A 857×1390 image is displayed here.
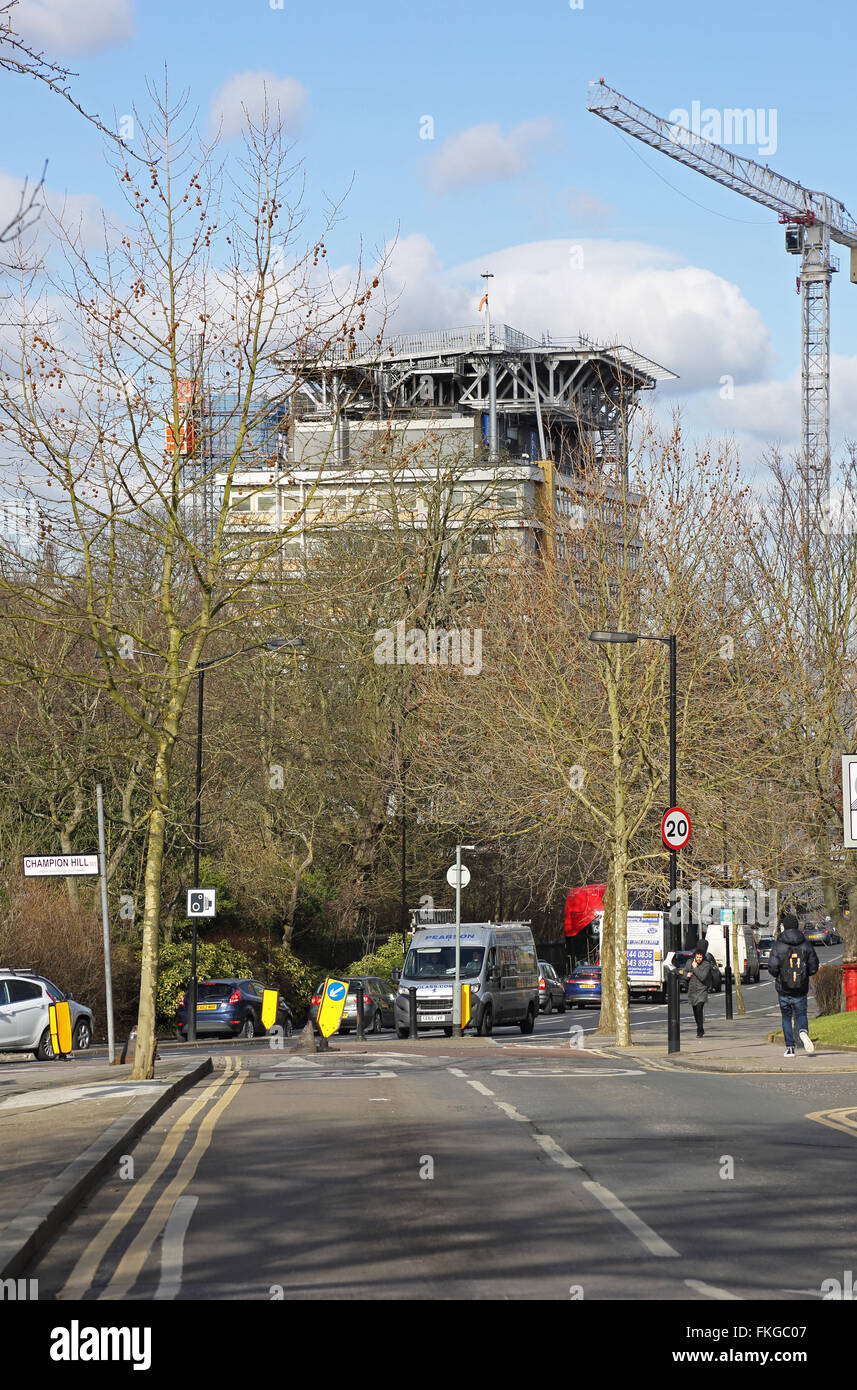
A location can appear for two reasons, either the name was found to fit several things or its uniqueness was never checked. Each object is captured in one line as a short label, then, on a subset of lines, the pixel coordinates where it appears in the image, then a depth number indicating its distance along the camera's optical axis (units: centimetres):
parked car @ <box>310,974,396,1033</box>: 4019
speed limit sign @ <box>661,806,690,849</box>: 2618
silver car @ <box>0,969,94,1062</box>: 2794
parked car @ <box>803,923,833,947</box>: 9165
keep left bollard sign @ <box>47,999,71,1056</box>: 2381
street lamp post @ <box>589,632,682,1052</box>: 2575
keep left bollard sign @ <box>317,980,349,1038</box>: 2752
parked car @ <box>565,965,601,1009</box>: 5625
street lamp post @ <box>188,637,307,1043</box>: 3603
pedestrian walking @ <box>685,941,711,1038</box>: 3275
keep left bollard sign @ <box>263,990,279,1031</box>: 3219
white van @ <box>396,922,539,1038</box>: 3453
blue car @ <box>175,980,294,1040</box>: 3850
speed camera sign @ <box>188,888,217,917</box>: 3294
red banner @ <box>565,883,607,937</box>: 7112
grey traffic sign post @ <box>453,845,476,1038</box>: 3269
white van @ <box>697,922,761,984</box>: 7044
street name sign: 2008
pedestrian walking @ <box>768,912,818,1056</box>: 2277
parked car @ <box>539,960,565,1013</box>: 5128
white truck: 6012
